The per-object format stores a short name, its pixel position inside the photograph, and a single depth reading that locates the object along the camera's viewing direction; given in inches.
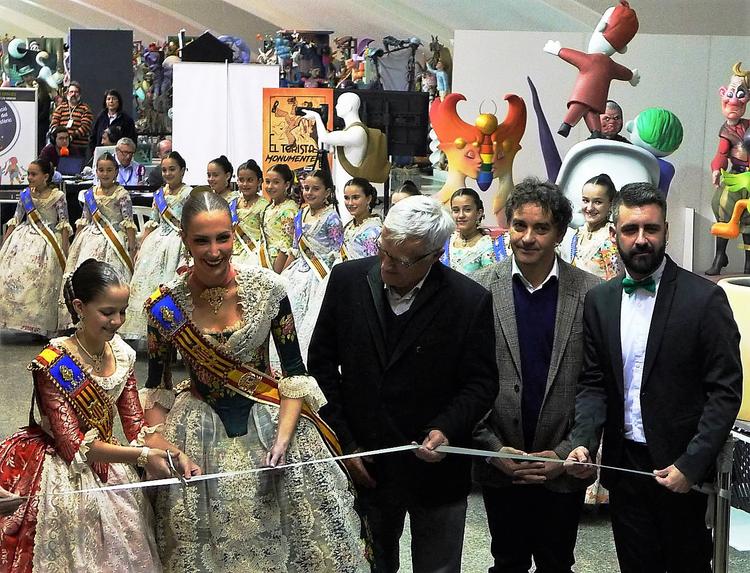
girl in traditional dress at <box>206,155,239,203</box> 305.3
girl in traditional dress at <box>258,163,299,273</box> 285.9
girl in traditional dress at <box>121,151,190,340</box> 313.3
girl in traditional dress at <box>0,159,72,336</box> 336.5
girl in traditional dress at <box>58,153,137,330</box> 323.9
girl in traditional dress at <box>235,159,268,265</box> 295.9
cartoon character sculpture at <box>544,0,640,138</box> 301.9
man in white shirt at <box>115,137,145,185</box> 389.1
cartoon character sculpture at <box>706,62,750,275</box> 326.0
